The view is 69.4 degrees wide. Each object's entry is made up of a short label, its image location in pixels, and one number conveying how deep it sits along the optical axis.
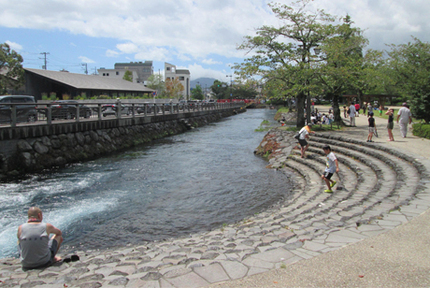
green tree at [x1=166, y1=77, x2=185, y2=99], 86.07
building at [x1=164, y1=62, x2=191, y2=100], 117.75
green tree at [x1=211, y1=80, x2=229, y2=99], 126.51
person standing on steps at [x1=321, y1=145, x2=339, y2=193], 10.00
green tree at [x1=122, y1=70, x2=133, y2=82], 86.29
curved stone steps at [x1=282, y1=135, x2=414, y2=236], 7.04
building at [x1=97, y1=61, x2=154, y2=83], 135.62
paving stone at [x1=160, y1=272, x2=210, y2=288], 4.18
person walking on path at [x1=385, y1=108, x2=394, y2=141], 15.31
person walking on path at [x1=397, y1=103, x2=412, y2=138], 15.53
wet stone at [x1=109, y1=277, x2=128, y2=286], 4.41
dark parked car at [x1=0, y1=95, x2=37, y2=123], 13.85
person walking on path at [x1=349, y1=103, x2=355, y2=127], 22.70
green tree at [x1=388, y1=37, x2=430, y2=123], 20.22
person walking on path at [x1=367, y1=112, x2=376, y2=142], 14.77
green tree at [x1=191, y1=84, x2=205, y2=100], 124.50
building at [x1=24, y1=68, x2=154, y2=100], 37.22
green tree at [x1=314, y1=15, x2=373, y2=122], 21.33
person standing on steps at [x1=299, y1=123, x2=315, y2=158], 15.38
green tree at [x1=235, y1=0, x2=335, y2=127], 22.59
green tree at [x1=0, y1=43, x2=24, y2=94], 34.03
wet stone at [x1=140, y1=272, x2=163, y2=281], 4.45
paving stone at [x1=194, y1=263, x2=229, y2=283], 4.32
